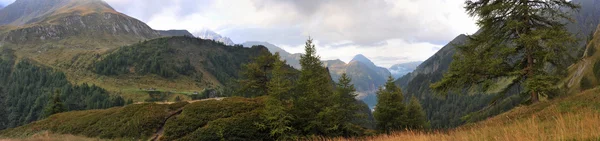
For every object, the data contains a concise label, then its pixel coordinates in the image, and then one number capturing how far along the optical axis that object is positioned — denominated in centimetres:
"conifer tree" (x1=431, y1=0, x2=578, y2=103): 1658
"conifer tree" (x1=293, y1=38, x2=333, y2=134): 2603
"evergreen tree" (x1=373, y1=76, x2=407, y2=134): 3678
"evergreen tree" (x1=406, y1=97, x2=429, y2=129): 4089
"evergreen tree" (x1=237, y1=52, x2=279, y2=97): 3797
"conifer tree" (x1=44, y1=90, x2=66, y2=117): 5156
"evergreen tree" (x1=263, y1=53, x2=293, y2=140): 2302
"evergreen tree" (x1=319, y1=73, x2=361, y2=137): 2624
